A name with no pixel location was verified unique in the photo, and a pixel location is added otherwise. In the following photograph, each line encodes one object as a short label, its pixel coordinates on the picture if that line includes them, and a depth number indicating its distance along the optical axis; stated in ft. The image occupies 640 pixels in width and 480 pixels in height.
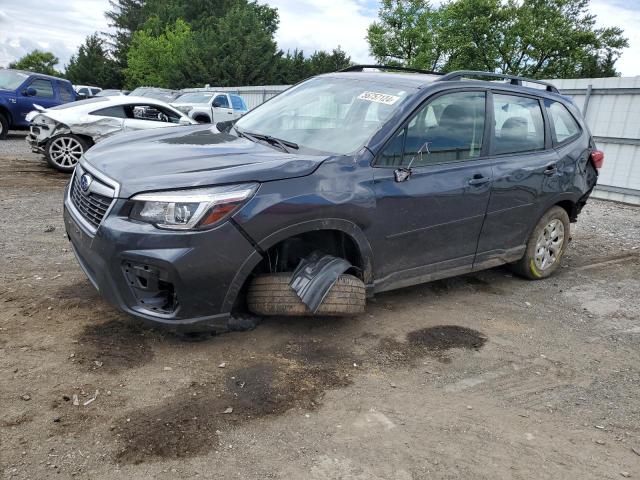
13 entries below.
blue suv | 45.21
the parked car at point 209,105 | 56.65
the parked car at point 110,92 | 91.66
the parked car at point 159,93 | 61.81
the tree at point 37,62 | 285.19
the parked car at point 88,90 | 124.94
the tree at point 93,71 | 221.87
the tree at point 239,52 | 146.20
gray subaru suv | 10.57
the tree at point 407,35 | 169.78
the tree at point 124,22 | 236.84
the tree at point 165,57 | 149.07
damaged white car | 31.37
